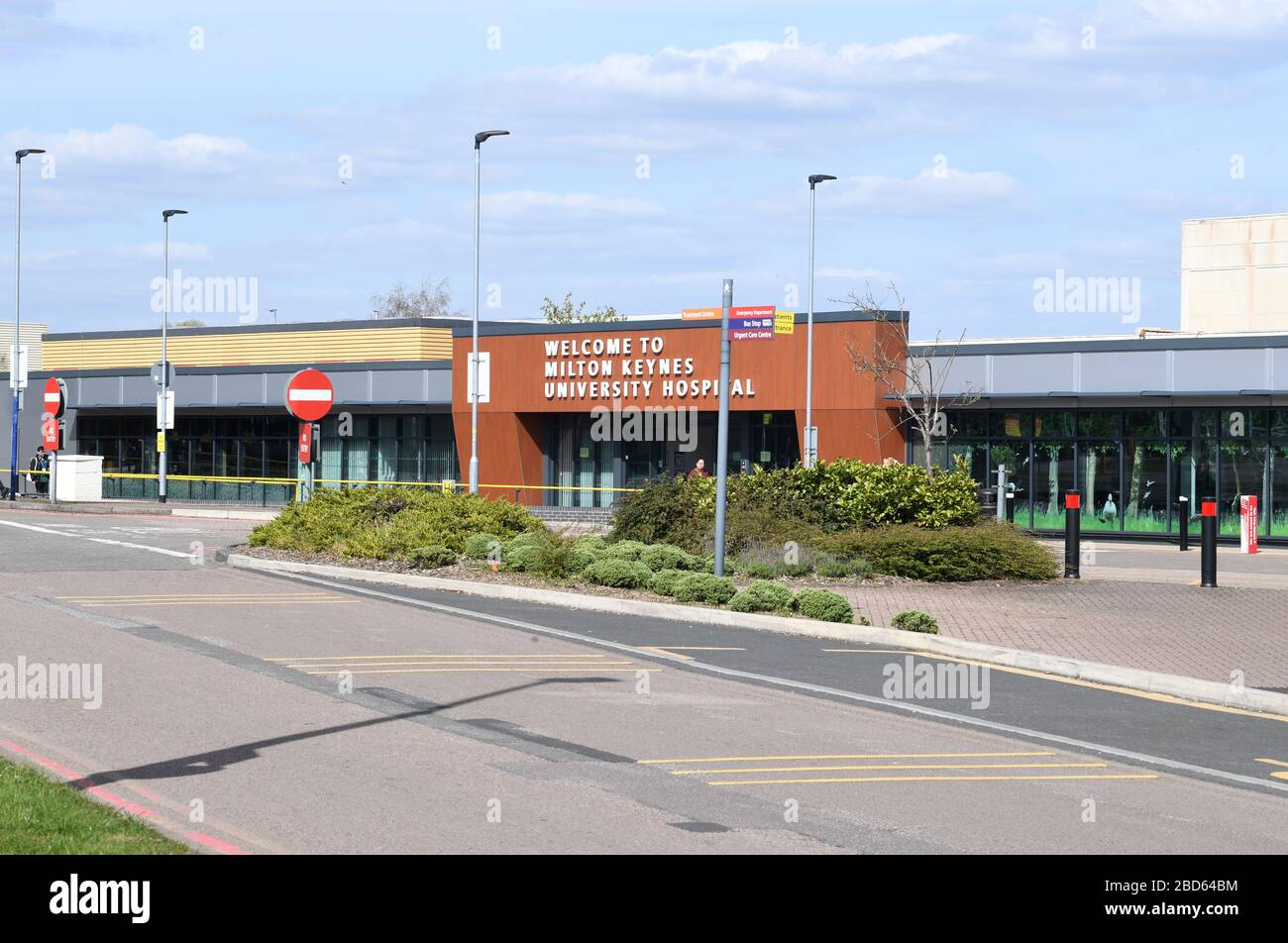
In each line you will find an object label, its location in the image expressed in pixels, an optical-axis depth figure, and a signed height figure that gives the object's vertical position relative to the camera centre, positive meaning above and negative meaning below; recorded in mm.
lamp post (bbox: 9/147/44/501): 50031 +3062
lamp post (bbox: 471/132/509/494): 37500 +1214
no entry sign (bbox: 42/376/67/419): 50906 +1367
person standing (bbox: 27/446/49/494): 52469 -1052
